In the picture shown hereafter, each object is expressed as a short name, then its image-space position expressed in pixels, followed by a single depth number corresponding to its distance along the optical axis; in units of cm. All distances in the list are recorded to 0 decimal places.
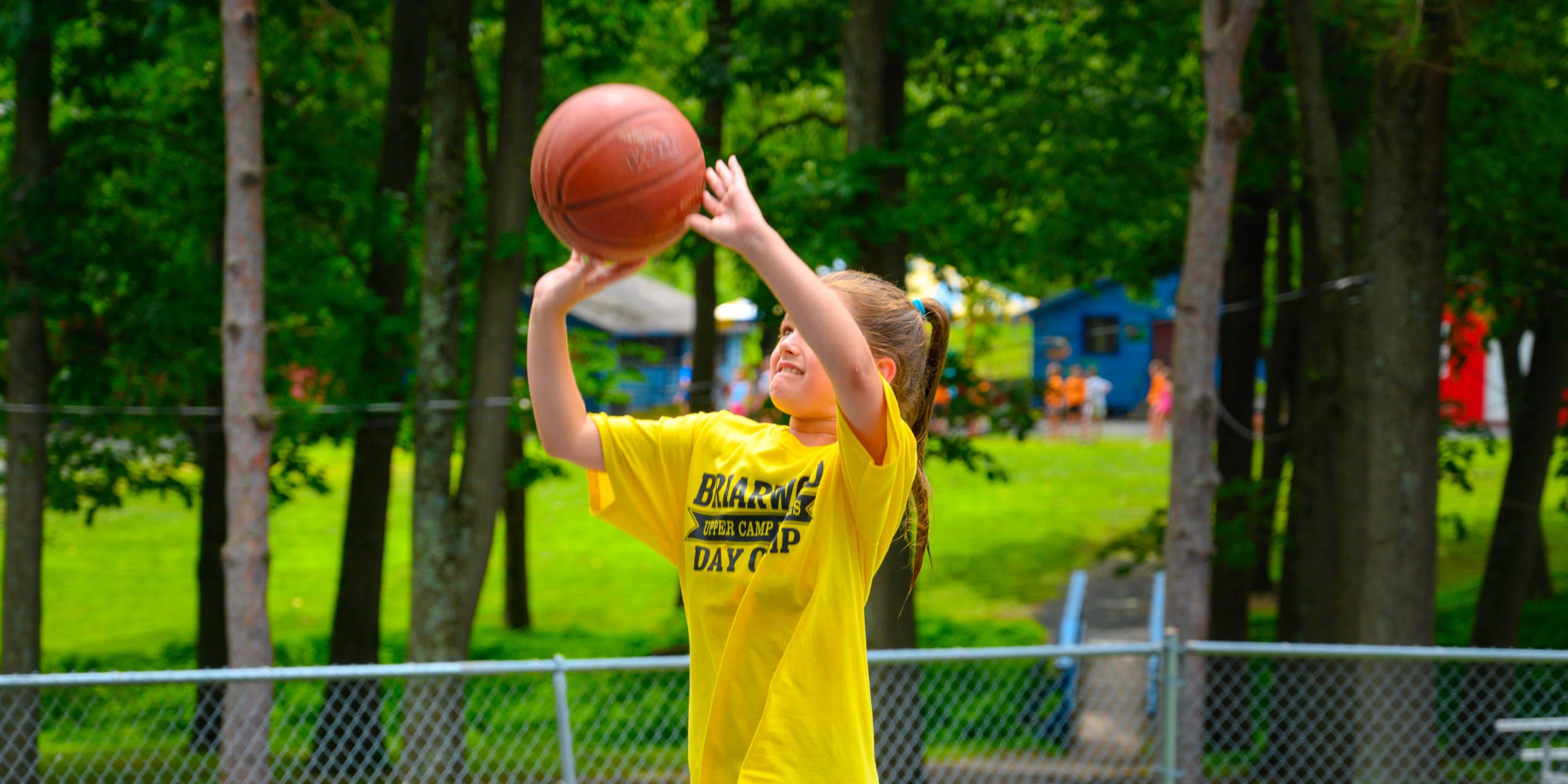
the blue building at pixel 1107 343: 3488
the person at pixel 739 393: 1509
